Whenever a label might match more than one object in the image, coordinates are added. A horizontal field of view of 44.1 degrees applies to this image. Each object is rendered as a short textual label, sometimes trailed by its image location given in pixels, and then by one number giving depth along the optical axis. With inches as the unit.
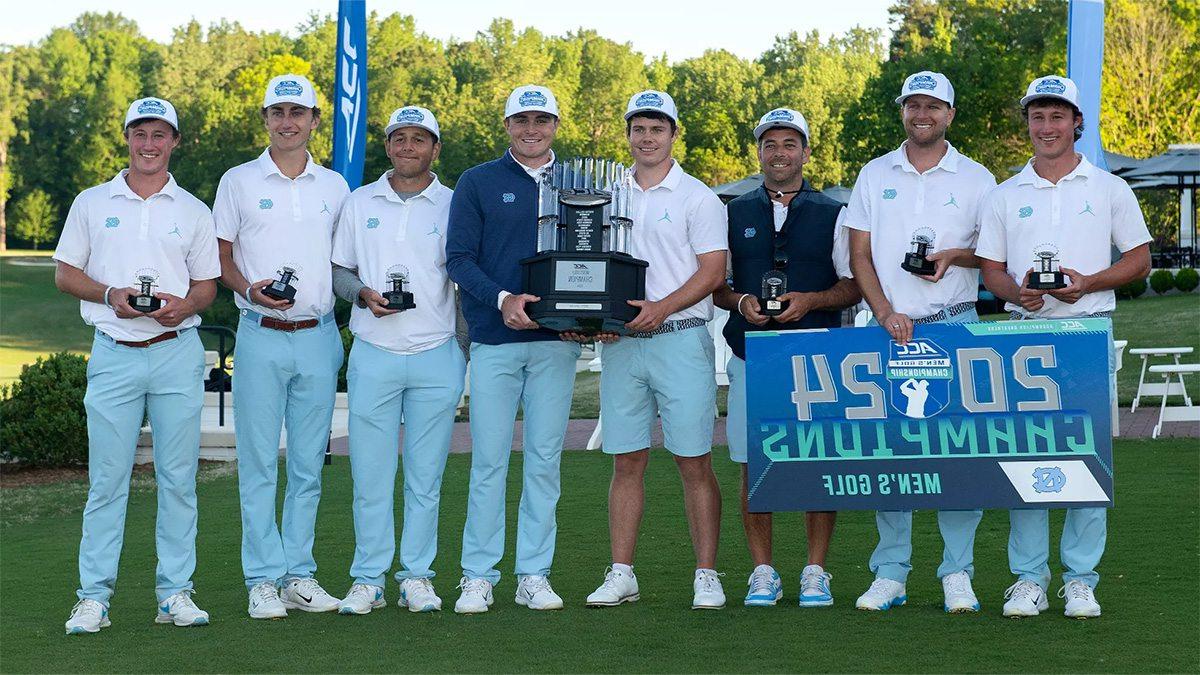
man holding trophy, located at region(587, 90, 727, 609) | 274.1
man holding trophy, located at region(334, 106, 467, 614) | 276.8
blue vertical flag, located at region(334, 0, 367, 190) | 504.4
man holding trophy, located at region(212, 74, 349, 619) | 275.7
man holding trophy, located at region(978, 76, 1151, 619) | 257.9
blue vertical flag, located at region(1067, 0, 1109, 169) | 465.7
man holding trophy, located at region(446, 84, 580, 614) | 275.3
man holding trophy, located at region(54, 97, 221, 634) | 262.4
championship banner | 257.8
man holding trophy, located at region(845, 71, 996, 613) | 267.3
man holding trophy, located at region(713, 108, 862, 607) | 274.7
